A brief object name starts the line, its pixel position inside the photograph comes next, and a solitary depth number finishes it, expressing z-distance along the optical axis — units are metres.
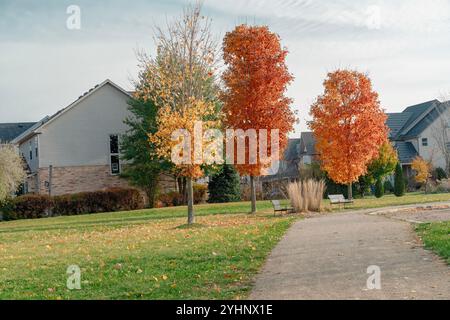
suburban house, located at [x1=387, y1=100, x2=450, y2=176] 52.50
